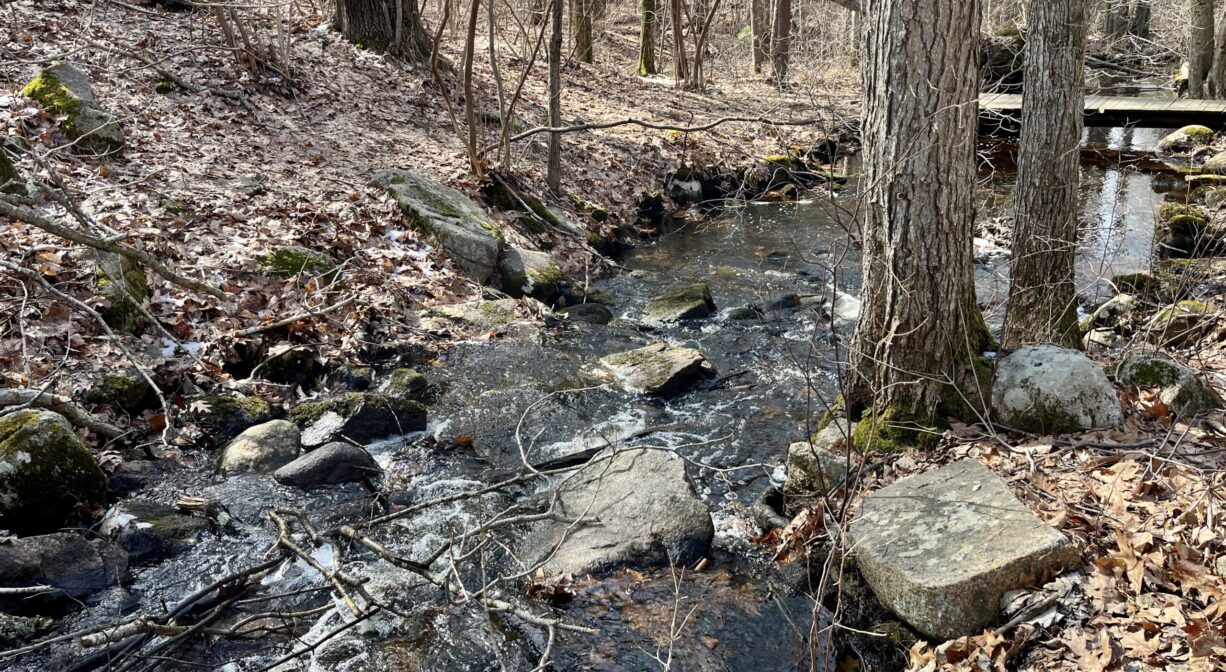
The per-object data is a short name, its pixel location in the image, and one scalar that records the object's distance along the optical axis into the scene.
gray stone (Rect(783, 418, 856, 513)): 4.98
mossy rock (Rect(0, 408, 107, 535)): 4.85
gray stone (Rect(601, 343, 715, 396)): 7.26
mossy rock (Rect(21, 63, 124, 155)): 8.75
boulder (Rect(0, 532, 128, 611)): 4.36
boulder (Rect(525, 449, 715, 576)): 4.85
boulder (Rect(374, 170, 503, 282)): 9.31
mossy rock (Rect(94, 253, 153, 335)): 6.58
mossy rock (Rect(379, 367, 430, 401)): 7.00
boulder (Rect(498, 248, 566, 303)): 9.40
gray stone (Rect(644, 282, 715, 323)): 9.09
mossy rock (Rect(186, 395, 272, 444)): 6.17
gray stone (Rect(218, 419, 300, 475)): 5.77
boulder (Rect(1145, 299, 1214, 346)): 6.55
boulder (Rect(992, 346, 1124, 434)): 4.79
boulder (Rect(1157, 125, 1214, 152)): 16.39
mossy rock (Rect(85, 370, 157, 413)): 5.97
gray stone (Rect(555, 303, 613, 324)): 9.03
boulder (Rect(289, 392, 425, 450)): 6.29
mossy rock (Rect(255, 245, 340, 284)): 7.89
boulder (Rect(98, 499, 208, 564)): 4.89
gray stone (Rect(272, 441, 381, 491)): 5.67
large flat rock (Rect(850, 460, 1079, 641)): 3.71
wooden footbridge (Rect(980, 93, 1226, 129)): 16.52
